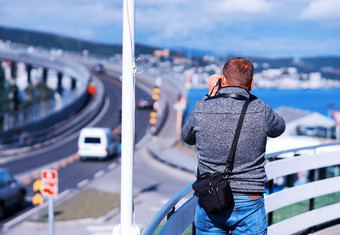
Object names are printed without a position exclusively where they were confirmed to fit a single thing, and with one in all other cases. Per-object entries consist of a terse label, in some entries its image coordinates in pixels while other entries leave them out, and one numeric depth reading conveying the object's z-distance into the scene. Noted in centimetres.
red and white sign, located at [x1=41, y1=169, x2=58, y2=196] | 1559
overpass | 4284
